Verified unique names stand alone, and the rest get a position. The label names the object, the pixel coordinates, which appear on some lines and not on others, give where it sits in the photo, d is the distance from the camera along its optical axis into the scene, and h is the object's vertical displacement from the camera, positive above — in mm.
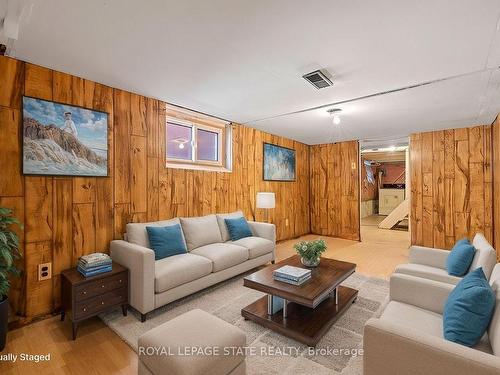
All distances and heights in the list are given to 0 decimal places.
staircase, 7750 -1022
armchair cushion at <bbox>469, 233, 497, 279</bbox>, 1866 -591
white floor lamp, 4449 -257
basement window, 3764 +765
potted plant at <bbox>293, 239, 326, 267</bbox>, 2643 -717
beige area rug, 1779 -1305
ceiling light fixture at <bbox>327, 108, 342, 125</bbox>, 3719 +1158
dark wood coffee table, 2025 -1206
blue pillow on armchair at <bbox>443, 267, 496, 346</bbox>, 1277 -698
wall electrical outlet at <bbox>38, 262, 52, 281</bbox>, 2383 -835
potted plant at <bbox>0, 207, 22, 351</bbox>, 1872 -597
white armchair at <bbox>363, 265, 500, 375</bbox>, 1033 -776
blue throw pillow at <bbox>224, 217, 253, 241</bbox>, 3807 -673
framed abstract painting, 5305 +534
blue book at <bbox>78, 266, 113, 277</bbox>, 2301 -823
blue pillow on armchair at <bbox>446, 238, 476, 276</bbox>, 2193 -684
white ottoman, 1243 -884
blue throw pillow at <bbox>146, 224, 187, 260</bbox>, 2831 -656
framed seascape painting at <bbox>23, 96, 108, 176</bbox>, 2350 +500
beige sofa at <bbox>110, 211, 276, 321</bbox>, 2369 -860
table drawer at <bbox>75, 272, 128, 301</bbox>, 2162 -935
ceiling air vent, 2492 +1151
